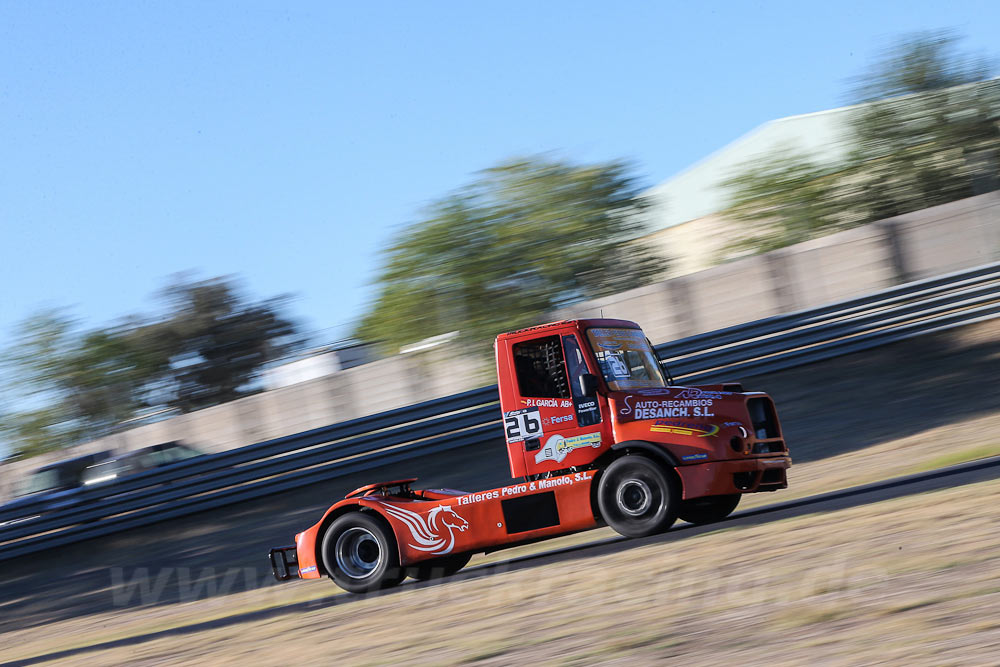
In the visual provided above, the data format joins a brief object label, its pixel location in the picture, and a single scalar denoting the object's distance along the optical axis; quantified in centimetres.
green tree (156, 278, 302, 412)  4894
